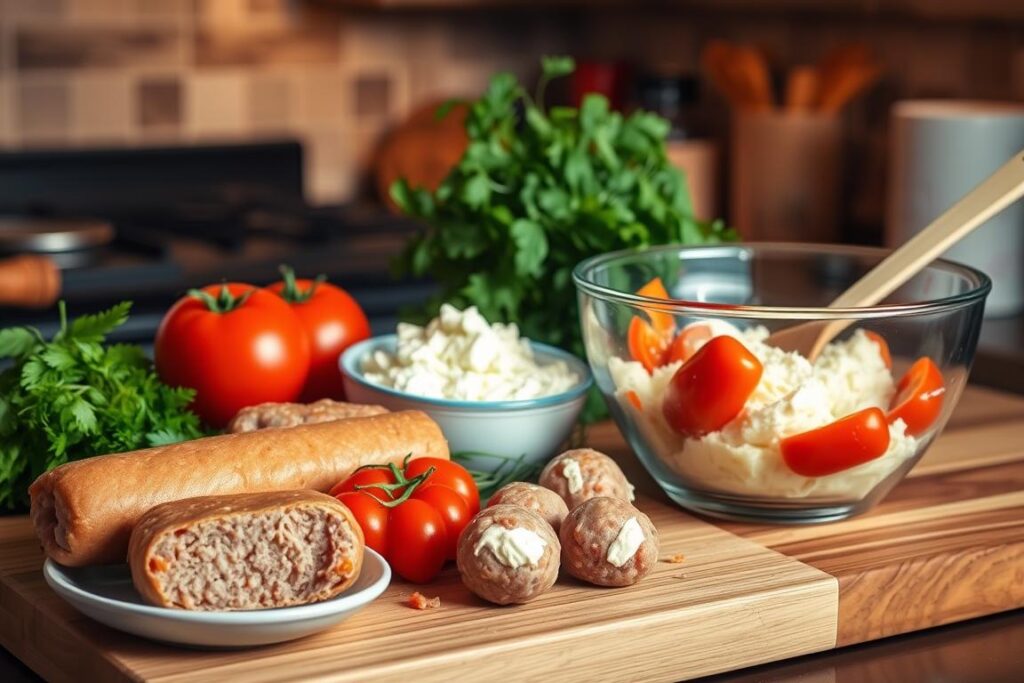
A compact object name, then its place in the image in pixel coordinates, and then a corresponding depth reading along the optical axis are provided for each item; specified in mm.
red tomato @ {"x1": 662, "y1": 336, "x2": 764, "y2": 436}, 1067
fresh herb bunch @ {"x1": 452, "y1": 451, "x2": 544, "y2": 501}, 1137
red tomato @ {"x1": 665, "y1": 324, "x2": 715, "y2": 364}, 1134
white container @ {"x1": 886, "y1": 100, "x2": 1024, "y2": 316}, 1663
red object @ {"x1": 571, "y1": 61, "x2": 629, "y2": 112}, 2423
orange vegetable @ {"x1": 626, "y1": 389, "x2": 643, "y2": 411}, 1123
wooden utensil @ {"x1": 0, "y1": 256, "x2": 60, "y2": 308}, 1537
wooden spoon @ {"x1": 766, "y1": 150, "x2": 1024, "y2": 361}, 1124
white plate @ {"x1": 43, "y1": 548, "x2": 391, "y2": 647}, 938
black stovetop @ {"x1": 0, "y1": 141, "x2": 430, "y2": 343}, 1685
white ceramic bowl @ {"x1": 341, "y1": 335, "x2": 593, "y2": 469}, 1143
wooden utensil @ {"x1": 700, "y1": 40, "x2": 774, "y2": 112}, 2076
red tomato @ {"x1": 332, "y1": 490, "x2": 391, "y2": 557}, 1028
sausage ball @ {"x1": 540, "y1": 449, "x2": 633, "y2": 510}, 1072
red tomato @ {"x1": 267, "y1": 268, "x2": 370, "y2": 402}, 1252
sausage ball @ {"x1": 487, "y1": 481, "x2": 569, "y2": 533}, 1042
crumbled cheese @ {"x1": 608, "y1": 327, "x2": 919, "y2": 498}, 1082
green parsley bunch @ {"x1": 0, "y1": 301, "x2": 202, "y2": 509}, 1106
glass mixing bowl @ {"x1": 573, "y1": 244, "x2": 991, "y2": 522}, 1082
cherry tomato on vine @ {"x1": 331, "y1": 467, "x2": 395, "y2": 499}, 1055
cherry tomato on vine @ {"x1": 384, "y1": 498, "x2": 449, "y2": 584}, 1022
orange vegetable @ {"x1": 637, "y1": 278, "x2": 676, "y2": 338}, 1112
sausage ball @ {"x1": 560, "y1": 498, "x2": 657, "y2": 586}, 1013
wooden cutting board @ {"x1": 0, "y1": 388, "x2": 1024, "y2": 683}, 956
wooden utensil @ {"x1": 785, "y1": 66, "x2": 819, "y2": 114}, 2019
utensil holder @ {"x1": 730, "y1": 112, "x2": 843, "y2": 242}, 2011
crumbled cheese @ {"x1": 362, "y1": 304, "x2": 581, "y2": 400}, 1165
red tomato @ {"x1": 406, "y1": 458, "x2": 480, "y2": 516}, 1059
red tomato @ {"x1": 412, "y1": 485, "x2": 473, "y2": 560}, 1038
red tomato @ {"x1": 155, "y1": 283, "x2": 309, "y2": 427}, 1192
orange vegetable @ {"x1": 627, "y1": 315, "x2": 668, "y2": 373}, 1123
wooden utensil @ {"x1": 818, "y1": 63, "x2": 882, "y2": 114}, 1993
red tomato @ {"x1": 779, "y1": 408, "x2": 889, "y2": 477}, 1069
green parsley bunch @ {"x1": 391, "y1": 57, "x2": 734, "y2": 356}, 1268
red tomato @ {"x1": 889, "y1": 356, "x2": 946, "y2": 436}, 1104
